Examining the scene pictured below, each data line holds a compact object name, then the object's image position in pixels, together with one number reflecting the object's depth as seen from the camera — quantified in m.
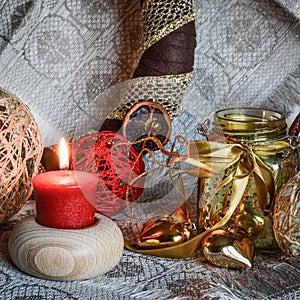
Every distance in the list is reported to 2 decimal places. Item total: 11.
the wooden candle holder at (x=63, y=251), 0.74
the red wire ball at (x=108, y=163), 0.84
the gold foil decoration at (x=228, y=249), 0.77
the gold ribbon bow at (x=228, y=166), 0.79
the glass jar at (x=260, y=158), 0.80
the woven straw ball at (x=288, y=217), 0.77
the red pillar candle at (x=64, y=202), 0.76
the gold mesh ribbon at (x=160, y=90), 0.88
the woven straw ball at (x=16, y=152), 0.80
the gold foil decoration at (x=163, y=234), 0.80
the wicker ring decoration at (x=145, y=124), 0.86
